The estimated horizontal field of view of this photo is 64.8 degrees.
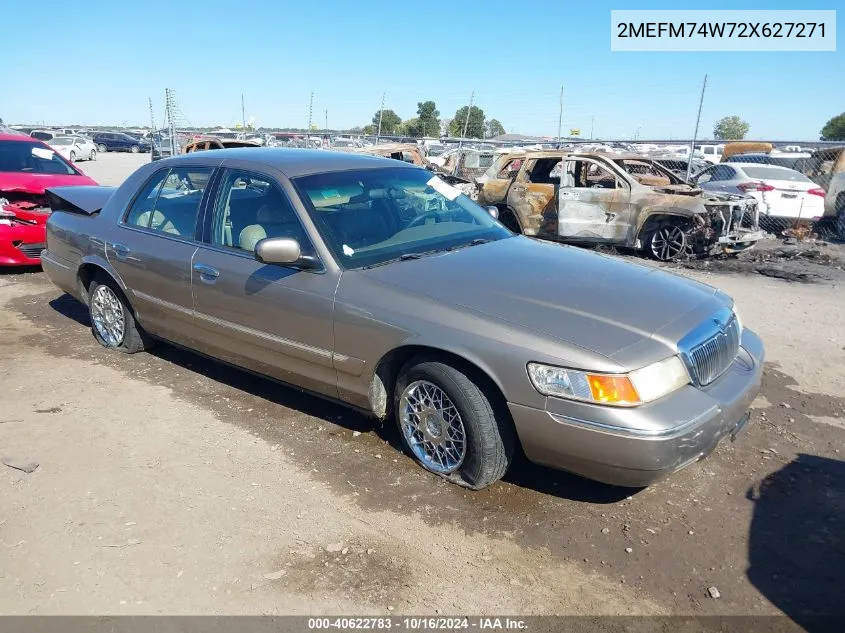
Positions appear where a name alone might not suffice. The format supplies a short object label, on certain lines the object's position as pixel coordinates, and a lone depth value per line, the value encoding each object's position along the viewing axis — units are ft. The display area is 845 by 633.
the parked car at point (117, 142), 147.95
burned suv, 30.91
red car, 25.41
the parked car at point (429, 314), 9.60
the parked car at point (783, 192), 39.86
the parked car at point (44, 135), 97.19
